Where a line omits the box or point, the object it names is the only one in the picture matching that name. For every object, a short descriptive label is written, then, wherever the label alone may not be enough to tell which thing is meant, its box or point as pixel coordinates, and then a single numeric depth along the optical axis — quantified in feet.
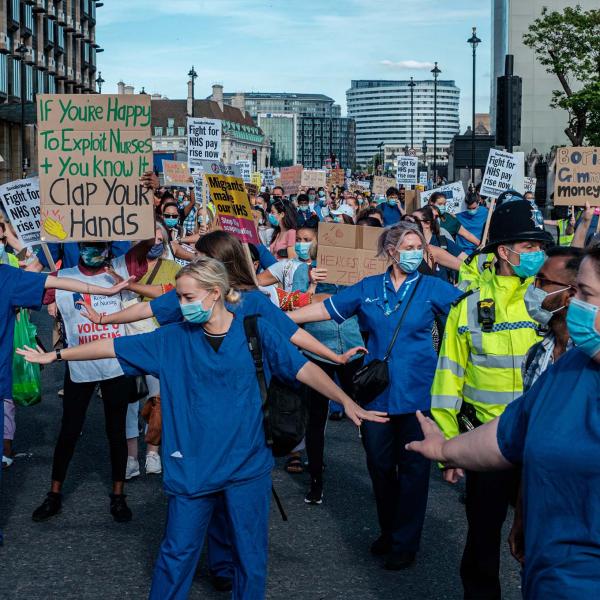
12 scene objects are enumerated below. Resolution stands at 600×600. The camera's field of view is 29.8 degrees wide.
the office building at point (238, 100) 620.90
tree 147.13
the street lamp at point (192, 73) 190.51
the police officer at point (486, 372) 16.43
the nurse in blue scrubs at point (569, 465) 9.07
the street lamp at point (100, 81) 262.06
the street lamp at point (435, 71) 192.97
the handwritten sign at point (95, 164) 24.97
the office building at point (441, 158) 582.35
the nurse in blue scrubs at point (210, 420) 14.61
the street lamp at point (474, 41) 154.18
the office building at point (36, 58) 192.95
